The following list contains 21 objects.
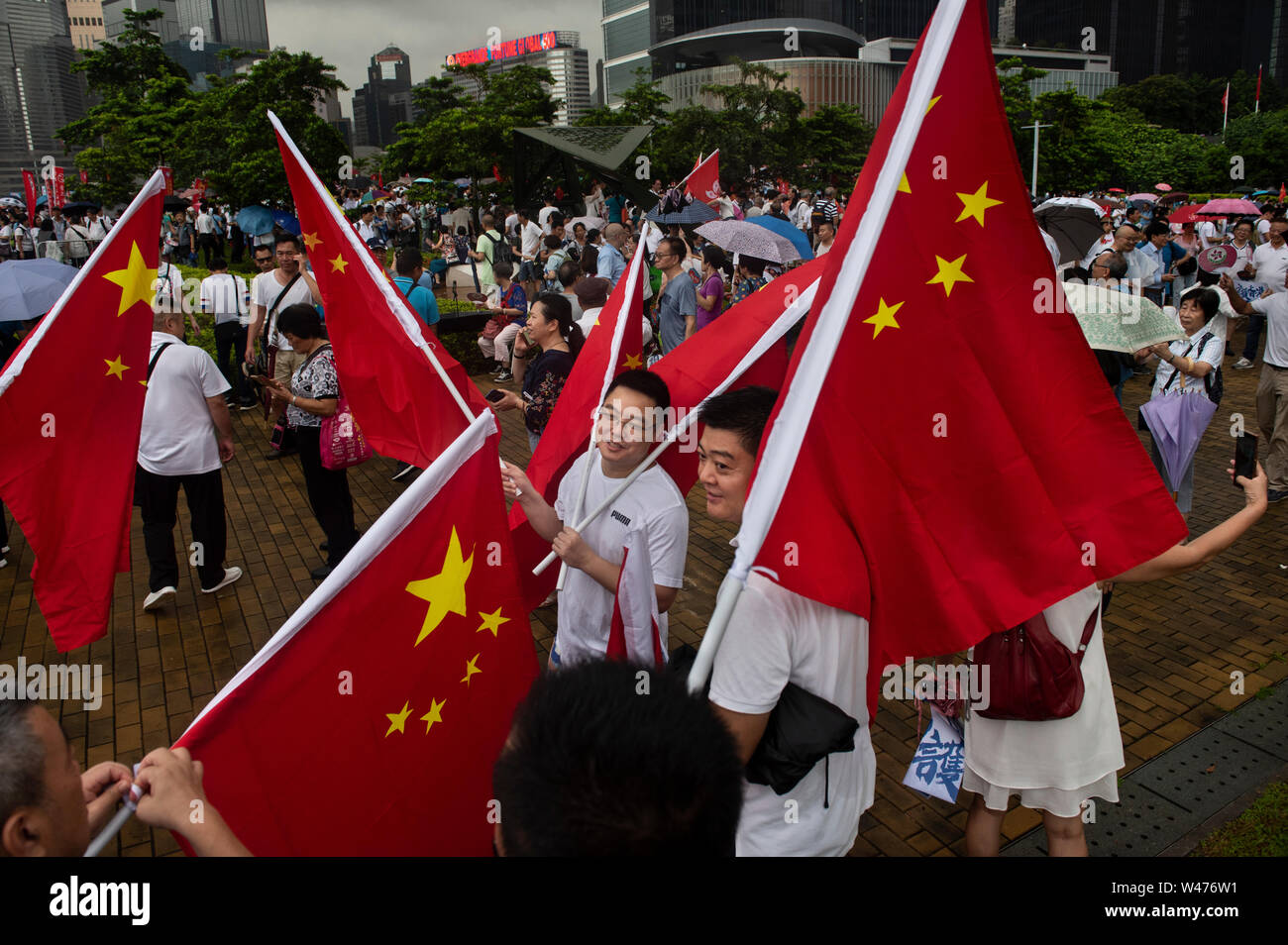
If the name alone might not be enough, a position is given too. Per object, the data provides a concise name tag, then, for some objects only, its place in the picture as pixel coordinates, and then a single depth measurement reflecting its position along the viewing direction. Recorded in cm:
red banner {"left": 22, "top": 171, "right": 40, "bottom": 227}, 2453
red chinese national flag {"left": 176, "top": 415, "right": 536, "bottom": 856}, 201
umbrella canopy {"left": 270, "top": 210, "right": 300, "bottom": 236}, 1805
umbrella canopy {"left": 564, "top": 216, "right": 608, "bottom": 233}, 1725
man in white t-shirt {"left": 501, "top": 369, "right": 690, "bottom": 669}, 329
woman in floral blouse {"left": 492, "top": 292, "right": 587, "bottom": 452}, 567
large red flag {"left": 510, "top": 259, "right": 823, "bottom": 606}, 371
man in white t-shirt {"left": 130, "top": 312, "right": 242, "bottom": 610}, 573
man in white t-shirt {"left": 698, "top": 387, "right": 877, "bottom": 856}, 214
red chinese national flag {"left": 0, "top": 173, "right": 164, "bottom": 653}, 395
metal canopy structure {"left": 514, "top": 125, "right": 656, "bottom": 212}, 2139
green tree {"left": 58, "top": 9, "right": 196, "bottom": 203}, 2630
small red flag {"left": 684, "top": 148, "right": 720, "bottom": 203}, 1425
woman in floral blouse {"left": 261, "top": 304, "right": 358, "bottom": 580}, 585
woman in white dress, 273
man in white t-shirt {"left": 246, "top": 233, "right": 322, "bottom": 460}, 795
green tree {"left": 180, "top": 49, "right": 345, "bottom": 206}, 1897
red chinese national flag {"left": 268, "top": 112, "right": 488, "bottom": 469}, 400
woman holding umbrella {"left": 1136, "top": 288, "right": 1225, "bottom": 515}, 630
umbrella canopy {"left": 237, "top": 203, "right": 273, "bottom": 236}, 1753
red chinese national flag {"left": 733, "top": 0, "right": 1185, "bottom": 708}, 219
